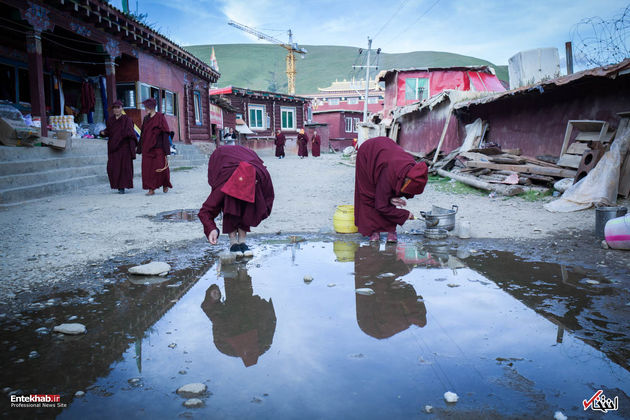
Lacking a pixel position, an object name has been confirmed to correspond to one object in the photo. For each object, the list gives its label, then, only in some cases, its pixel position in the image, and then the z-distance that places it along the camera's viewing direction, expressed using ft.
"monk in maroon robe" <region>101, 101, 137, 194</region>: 25.44
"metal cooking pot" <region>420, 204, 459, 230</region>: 15.37
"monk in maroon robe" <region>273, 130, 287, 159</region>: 79.25
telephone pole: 94.05
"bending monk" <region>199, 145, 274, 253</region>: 11.81
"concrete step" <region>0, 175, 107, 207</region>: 21.63
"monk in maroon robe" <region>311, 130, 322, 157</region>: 89.15
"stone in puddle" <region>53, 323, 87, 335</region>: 7.73
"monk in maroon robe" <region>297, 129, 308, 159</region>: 85.28
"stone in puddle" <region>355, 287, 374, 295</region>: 10.01
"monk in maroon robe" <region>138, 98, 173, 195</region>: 25.03
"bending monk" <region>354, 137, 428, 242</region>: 13.08
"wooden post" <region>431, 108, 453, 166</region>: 37.76
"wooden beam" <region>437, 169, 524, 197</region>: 23.84
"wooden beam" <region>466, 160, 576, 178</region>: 23.34
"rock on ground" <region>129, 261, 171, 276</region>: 11.23
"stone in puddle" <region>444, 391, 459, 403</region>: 5.69
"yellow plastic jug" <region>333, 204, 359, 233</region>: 16.10
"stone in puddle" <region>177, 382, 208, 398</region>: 5.92
